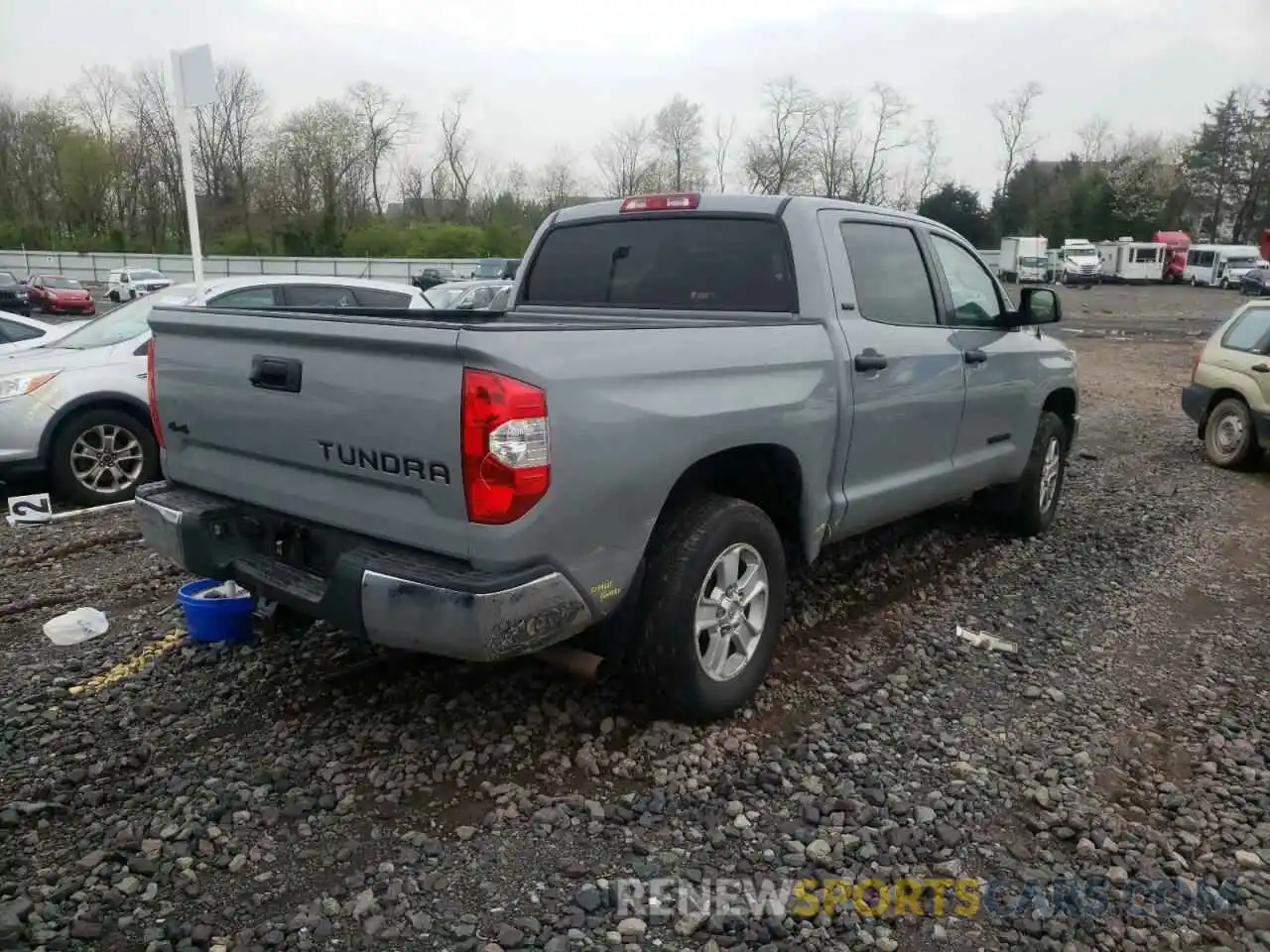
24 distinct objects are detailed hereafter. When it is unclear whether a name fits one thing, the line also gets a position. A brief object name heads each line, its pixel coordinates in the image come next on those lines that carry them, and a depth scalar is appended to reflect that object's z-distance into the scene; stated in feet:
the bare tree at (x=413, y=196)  218.18
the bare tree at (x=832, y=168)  208.33
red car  93.15
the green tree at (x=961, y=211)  212.43
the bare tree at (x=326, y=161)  194.08
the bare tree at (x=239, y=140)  193.67
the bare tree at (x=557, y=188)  215.72
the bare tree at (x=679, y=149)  199.41
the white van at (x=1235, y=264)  164.66
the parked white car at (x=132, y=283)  113.51
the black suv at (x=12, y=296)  85.05
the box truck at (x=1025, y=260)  175.42
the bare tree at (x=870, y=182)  208.55
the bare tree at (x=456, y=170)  223.10
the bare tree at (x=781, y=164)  194.08
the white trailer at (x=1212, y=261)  167.84
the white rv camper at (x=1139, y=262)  184.44
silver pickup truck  9.05
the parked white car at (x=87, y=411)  21.21
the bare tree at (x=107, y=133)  193.06
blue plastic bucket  13.19
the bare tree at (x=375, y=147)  209.77
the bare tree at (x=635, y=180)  199.93
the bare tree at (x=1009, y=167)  249.59
